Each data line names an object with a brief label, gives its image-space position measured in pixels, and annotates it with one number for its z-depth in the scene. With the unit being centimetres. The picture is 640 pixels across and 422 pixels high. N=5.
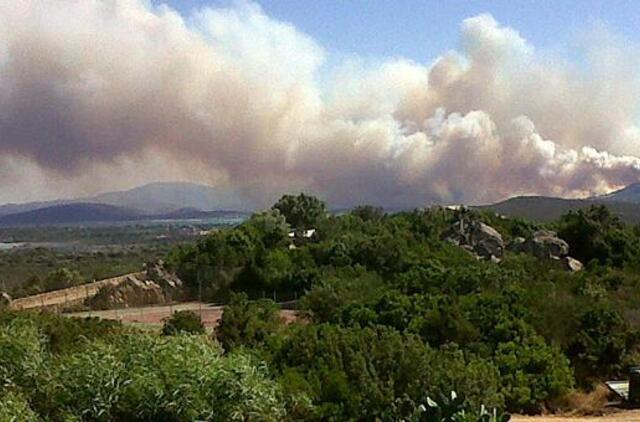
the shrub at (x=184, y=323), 2283
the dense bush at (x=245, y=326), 2198
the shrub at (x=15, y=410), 1284
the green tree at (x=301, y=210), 5891
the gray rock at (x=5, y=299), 3299
